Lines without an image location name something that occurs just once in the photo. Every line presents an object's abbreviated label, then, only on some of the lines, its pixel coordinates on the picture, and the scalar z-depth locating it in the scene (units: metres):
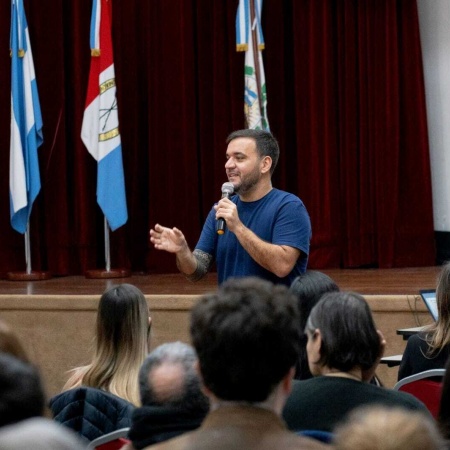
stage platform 9.43
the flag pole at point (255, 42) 12.53
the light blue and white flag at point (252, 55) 12.39
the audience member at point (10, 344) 3.12
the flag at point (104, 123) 12.41
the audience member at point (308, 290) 5.15
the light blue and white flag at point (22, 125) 12.45
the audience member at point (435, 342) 5.59
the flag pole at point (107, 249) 12.45
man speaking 6.84
